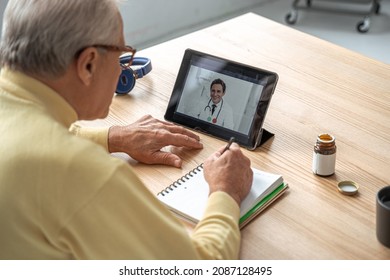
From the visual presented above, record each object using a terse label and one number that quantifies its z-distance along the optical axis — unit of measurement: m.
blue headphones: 2.03
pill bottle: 1.62
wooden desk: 1.45
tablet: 1.76
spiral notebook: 1.51
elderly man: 1.21
